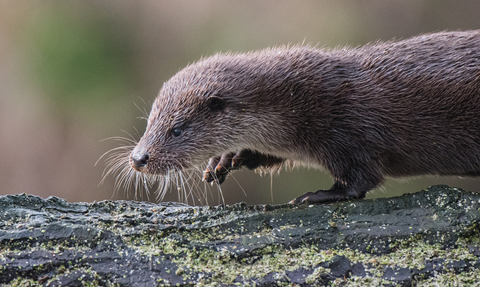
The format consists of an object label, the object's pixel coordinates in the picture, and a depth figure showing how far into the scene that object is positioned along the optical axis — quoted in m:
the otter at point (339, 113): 5.93
